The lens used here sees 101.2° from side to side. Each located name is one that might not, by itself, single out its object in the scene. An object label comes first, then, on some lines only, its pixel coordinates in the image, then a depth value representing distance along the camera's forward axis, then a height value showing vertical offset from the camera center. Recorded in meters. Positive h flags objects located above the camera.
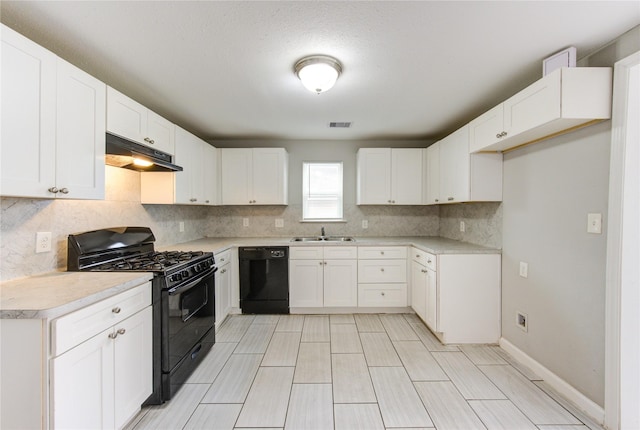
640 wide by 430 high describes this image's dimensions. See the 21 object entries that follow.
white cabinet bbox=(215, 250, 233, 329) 2.87 -0.86
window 4.02 +0.32
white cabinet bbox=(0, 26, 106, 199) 1.25 +0.46
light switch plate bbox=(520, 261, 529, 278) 2.24 -0.47
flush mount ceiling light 1.80 +1.00
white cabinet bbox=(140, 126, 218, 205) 2.62 +0.35
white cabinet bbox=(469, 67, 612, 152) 1.57 +0.72
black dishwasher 3.28 -0.82
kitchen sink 3.76 -0.37
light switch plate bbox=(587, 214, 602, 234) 1.63 -0.05
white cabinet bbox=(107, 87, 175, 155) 1.84 +0.70
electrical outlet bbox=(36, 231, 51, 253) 1.66 -0.20
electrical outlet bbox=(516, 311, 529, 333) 2.24 -0.92
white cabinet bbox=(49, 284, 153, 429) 1.14 -0.79
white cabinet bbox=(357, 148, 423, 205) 3.68 +0.52
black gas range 1.78 -0.57
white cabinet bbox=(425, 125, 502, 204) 2.57 +0.44
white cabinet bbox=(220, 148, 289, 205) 3.66 +0.50
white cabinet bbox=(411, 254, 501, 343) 2.56 -0.81
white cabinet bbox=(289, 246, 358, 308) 3.31 -0.81
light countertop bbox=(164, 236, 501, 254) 2.63 -0.37
